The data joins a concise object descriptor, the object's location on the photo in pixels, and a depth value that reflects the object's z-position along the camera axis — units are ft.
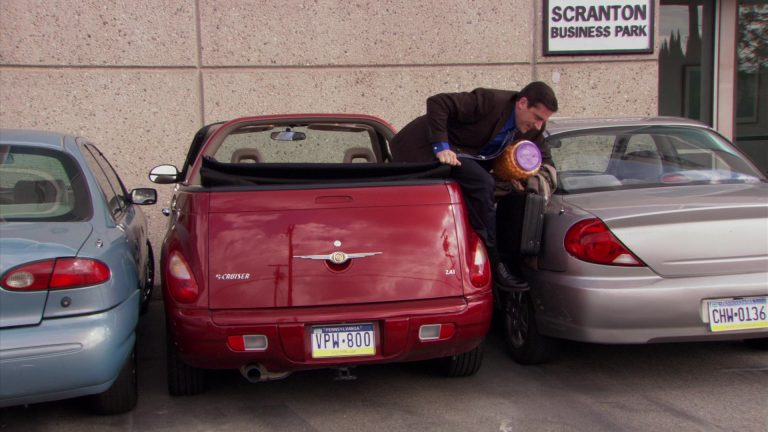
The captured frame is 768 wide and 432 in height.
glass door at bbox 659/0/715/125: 33.06
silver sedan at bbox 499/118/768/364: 13.48
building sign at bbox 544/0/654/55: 27.48
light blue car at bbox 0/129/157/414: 11.09
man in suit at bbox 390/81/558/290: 15.08
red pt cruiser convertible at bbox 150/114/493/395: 12.48
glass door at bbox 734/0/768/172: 32.99
